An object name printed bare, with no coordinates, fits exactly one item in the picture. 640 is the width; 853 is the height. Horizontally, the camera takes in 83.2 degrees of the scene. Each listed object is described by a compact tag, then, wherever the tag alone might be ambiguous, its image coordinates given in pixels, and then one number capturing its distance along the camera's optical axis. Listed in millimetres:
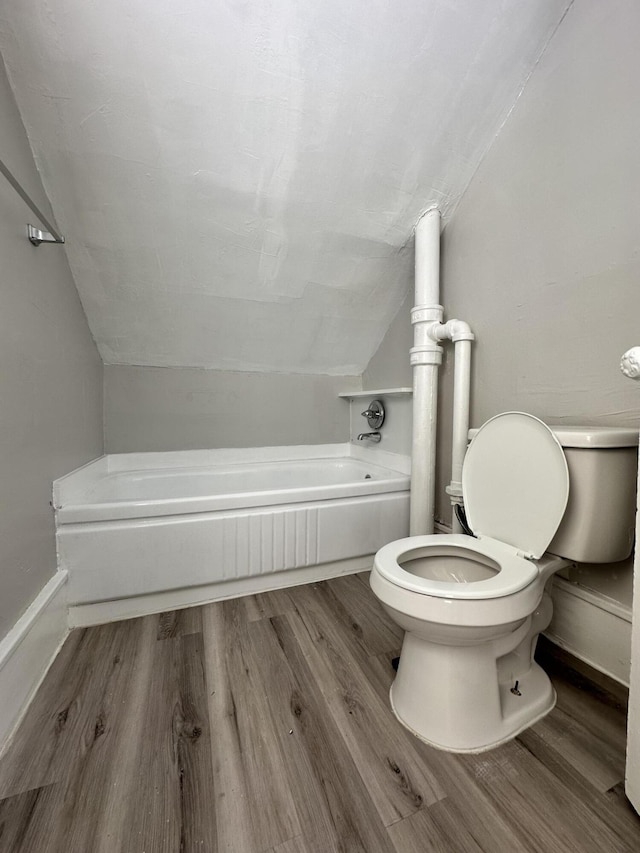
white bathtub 1460
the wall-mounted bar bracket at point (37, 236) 1211
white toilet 933
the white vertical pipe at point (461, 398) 1634
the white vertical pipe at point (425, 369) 1770
